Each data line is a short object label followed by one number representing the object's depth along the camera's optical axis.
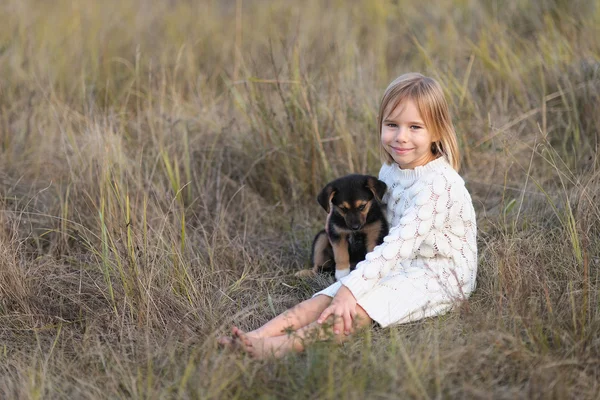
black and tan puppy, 3.84
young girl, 3.22
